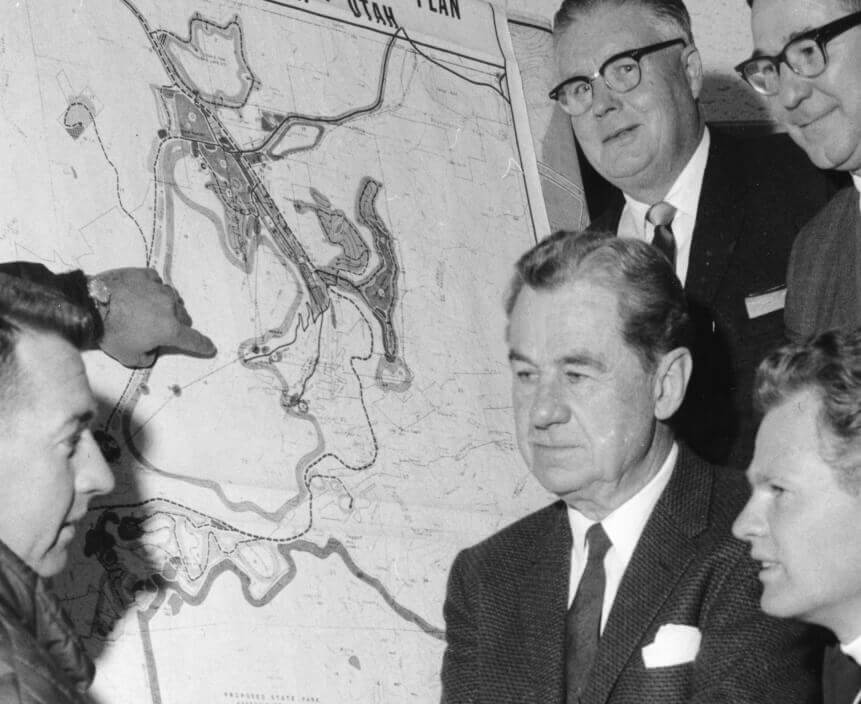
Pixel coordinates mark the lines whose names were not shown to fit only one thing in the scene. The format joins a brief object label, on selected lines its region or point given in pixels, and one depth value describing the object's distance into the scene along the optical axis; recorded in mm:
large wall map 2643
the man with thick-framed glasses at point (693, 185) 3219
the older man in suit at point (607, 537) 2447
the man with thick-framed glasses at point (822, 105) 2666
